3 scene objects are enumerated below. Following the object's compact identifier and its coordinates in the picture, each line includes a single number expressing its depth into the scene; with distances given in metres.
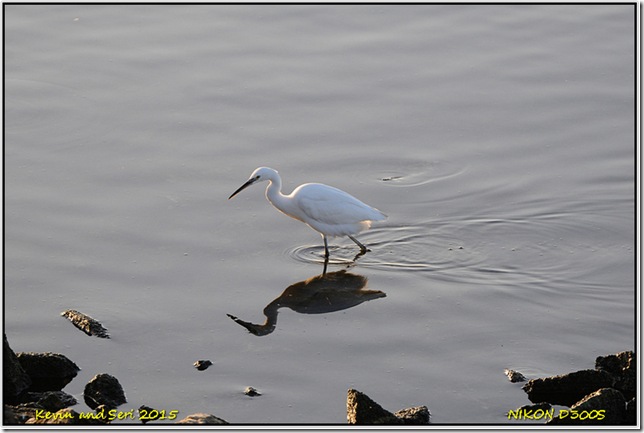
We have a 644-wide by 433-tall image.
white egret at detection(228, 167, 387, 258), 20.87
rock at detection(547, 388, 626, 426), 13.83
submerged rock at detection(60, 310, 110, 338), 17.55
